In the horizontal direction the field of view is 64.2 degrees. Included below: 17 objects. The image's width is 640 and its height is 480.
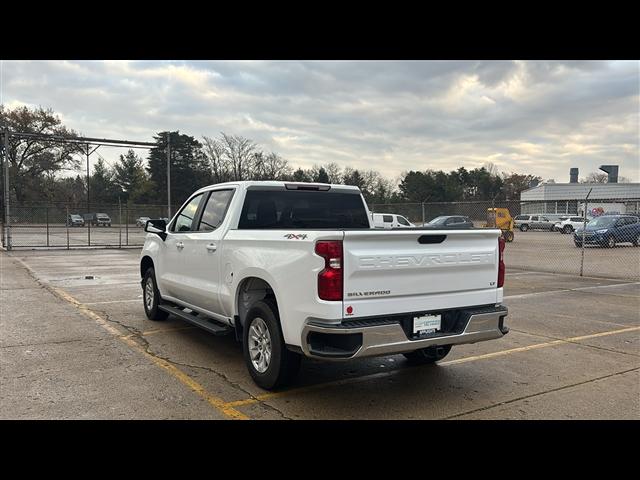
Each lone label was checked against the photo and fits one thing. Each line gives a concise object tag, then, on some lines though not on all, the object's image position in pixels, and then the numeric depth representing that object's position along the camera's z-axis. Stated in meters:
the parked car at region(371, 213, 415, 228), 23.00
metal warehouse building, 56.90
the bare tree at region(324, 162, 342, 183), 87.62
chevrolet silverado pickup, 3.99
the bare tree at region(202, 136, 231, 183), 75.25
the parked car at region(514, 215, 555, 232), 45.62
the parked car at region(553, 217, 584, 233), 39.09
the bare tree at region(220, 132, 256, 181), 75.31
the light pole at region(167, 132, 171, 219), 24.69
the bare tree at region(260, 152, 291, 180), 75.32
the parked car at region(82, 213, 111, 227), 48.22
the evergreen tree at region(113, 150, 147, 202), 83.08
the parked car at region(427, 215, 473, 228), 23.93
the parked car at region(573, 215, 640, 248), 23.50
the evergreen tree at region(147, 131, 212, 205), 72.31
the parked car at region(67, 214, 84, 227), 50.38
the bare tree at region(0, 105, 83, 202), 58.88
